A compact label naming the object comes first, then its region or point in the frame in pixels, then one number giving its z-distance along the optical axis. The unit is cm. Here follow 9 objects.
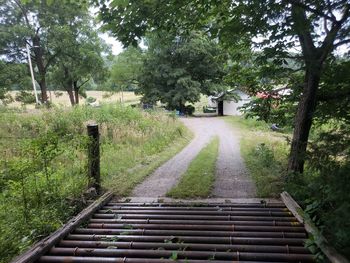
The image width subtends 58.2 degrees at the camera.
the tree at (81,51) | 3307
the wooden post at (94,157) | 620
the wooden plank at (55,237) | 336
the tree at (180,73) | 3541
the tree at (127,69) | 3916
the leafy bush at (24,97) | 3500
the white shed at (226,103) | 3872
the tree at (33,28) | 3124
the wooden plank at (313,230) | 309
